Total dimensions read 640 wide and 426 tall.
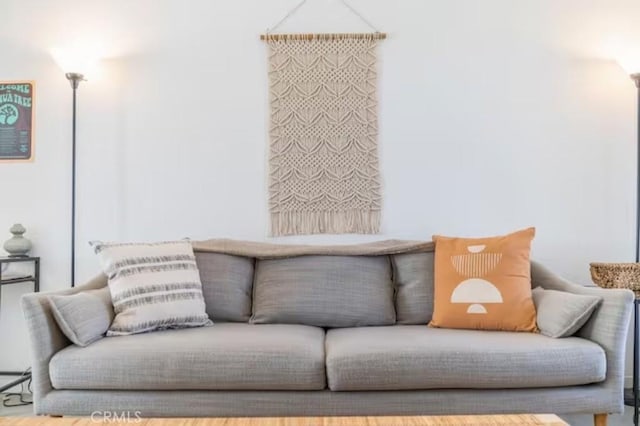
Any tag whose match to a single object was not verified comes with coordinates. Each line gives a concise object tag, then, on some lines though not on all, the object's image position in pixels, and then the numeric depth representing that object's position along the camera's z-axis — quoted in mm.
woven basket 2223
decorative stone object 2604
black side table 2482
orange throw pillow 2057
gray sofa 1728
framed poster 2775
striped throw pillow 2004
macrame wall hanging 2703
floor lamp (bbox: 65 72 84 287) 2617
